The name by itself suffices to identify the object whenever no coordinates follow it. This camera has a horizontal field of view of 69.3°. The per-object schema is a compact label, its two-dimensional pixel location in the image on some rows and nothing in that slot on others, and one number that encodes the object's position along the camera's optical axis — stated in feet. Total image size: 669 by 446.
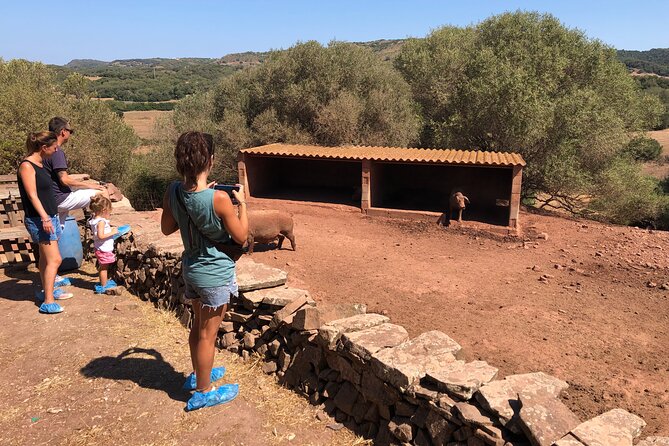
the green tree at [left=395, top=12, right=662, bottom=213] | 51.52
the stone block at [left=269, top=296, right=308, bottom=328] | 14.98
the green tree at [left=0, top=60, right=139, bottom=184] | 45.13
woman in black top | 16.12
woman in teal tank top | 10.33
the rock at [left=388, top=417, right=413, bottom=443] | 11.41
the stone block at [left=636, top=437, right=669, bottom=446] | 9.37
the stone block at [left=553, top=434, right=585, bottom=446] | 9.01
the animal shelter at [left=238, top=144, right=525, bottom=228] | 39.11
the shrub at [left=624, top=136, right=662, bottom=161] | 66.64
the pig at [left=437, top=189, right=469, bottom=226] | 37.60
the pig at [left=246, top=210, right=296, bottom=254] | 26.66
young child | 19.77
